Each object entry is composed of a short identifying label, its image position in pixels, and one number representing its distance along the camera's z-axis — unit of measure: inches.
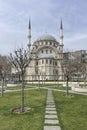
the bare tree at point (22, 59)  279.2
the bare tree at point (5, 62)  965.2
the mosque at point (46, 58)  1534.1
